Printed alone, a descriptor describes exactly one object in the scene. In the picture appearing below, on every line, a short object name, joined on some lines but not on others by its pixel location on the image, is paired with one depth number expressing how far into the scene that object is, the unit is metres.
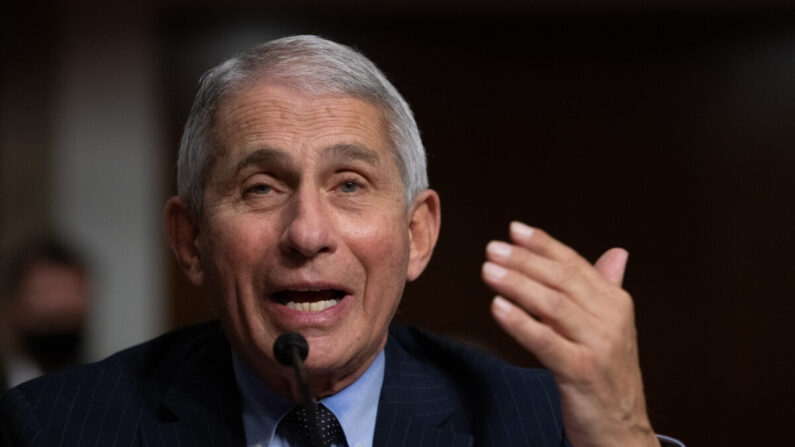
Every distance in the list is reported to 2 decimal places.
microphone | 2.52
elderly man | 2.63
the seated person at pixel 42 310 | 4.07
